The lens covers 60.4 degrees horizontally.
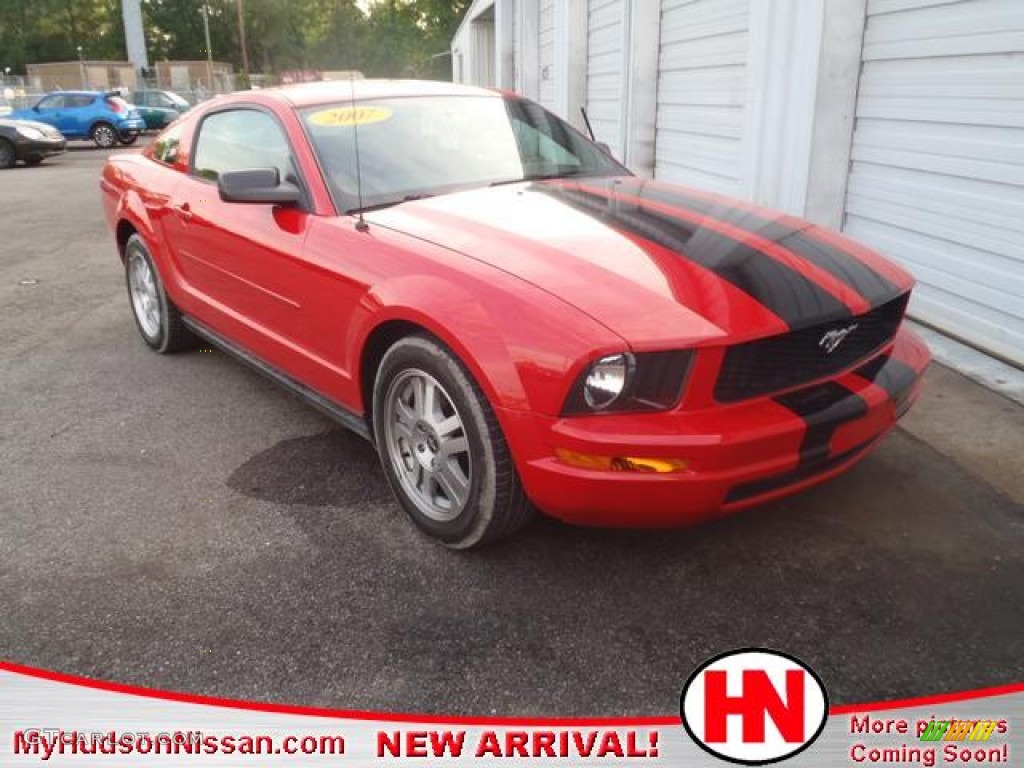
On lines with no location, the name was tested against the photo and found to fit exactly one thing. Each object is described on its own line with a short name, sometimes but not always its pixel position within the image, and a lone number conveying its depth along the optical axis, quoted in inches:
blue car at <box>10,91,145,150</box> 908.0
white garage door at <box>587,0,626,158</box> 417.1
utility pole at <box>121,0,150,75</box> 1531.7
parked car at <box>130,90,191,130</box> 1022.4
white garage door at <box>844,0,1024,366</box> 181.0
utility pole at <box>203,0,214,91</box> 2002.8
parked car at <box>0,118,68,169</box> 719.1
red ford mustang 94.6
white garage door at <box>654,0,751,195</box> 301.3
